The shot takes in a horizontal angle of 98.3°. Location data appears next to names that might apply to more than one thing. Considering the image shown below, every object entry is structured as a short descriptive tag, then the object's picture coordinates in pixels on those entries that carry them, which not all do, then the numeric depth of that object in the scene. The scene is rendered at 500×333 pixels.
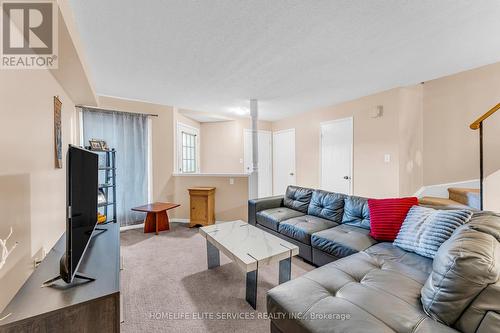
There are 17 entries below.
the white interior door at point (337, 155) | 4.08
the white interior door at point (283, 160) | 5.37
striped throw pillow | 1.57
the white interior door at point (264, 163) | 5.46
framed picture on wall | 1.84
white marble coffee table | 1.71
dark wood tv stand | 0.92
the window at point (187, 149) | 4.41
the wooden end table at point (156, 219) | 3.52
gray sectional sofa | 0.97
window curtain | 3.42
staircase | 2.91
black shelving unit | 3.19
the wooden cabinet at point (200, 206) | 3.84
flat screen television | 1.02
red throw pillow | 2.03
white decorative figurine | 0.81
